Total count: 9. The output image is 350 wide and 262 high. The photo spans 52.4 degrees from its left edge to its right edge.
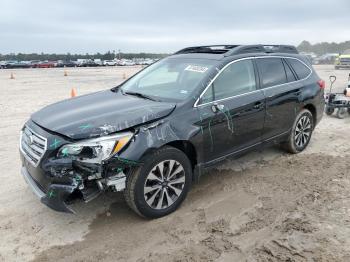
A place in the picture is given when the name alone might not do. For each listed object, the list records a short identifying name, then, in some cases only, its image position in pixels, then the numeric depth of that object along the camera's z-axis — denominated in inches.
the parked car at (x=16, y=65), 2154.3
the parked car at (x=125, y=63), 2708.2
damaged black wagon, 140.9
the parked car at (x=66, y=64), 2377.5
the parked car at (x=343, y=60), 1235.2
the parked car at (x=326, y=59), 2061.1
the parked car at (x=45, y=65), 2265.0
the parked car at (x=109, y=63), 2581.7
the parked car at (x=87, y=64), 2475.9
